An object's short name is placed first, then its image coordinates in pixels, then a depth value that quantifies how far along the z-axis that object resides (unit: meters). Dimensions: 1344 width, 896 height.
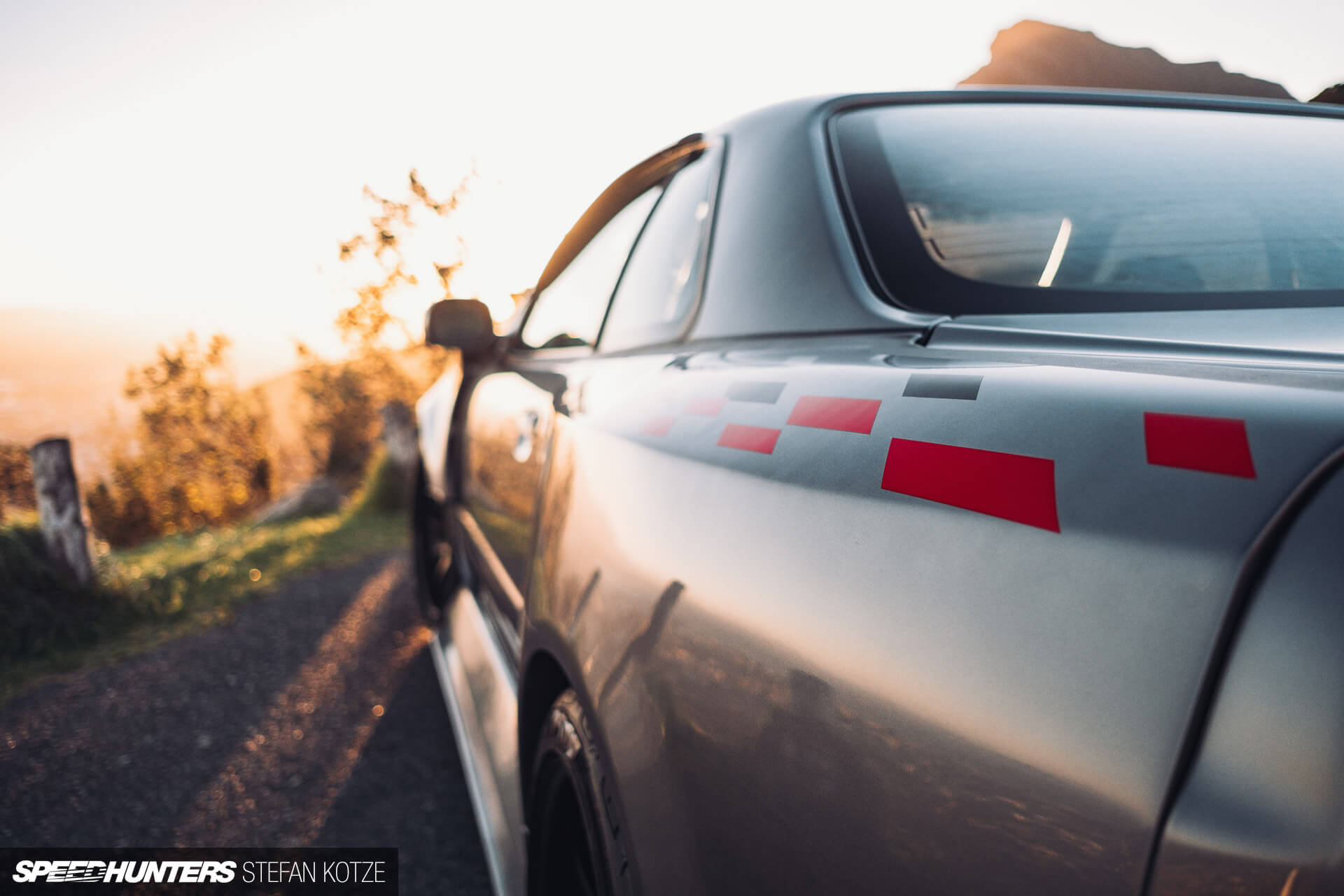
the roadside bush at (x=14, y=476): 33.31
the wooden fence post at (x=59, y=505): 4.68
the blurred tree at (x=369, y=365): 20.70
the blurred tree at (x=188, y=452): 32.97
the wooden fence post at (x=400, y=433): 8.55
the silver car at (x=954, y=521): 0.52
